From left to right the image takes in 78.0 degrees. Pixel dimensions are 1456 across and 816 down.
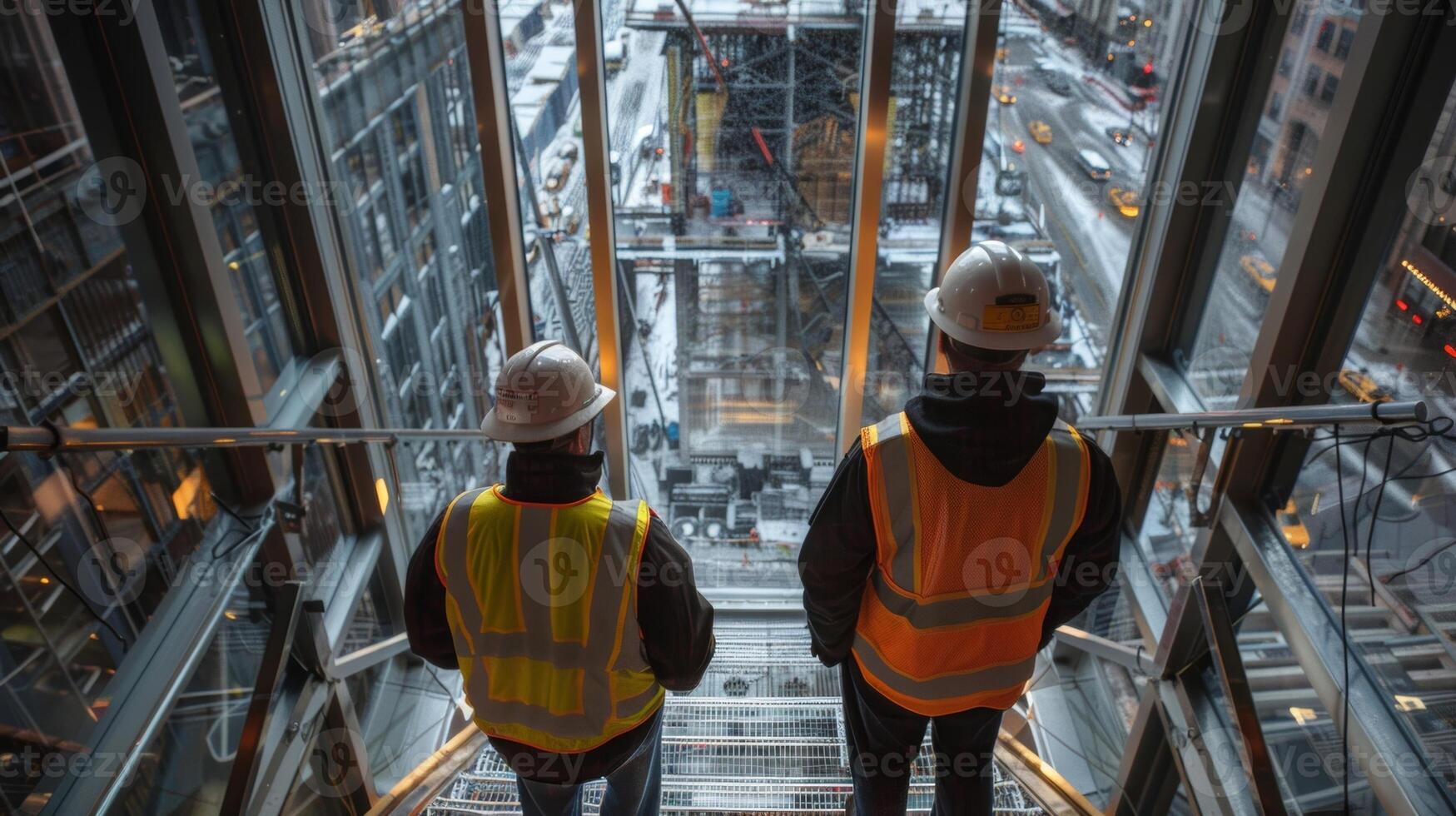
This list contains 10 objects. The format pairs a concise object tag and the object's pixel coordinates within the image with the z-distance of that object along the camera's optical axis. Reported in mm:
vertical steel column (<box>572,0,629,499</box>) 3529
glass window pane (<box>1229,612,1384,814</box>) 2449
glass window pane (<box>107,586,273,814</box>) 2367
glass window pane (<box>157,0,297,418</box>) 2670
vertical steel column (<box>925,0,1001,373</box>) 3482
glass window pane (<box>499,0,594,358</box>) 3686
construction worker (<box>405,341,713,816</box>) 2029
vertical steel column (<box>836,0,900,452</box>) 3488
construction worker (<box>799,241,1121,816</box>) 2021
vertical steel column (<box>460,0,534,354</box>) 3525
